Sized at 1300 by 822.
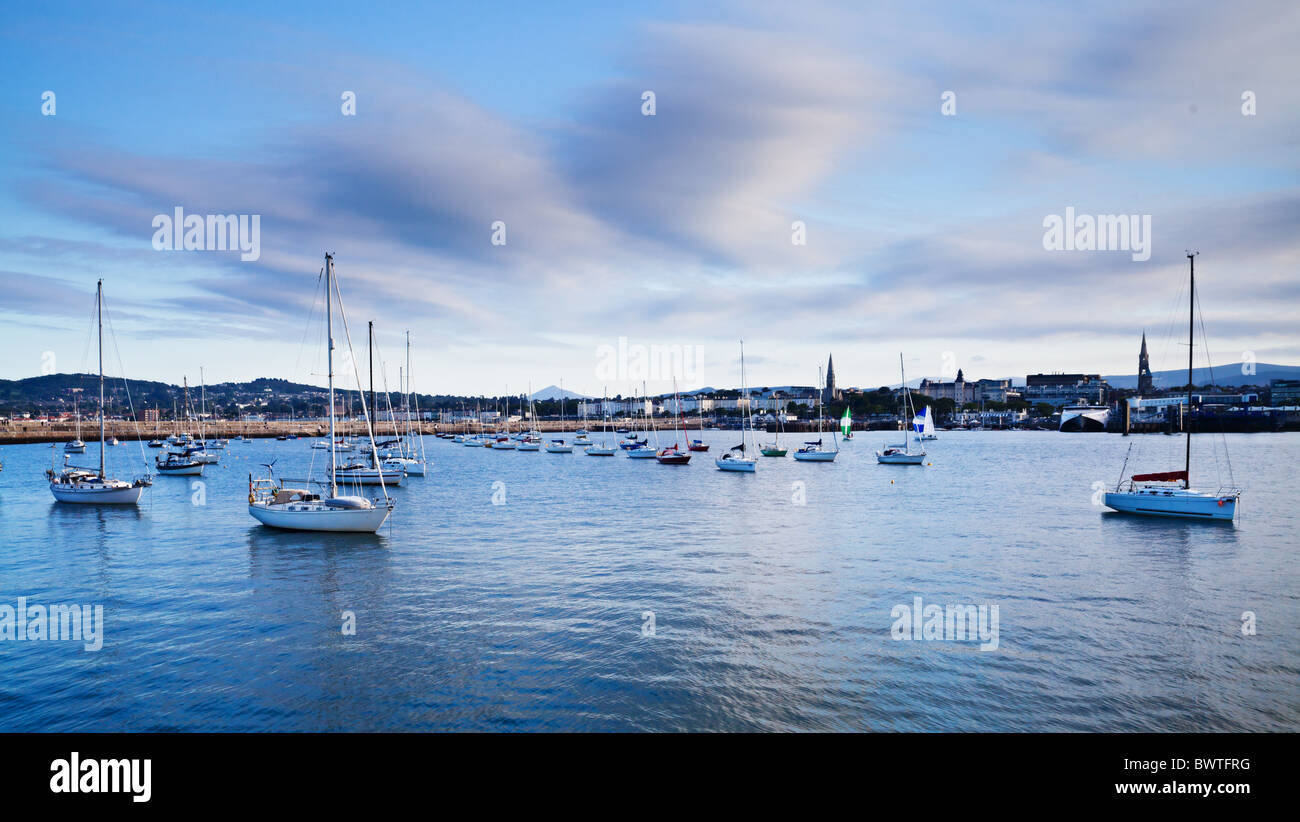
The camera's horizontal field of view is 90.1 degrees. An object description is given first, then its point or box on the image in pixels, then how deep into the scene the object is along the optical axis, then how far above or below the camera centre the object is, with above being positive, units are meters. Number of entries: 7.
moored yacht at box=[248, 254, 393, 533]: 33.09 -4.83
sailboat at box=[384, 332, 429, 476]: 70.44 -5.32
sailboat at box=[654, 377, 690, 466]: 87.31 -6.02
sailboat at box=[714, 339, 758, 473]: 75.38 -6.14
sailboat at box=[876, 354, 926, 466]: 84.88 -6.43
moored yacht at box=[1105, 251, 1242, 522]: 37.44 -5.86
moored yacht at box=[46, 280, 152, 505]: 45.94 -4.75
